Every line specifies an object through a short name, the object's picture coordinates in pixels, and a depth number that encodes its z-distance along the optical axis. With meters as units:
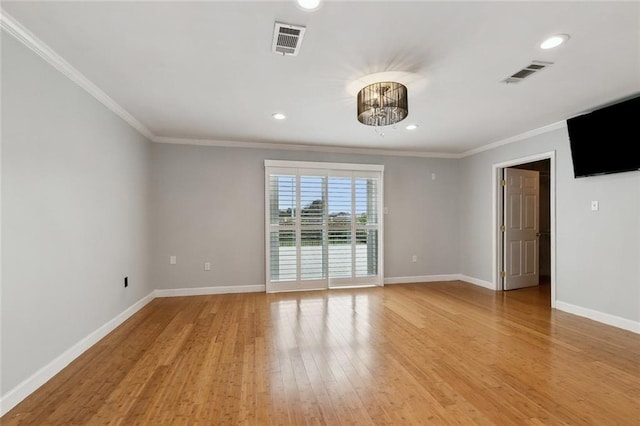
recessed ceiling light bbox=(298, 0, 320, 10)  1.71
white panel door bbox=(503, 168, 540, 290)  5.07
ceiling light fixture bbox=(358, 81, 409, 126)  2.60
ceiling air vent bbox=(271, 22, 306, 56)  1.96
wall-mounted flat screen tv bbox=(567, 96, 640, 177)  3.13
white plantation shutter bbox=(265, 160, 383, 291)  5.02
